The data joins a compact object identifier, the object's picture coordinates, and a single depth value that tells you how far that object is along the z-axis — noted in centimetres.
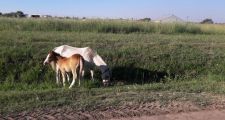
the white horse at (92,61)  793
